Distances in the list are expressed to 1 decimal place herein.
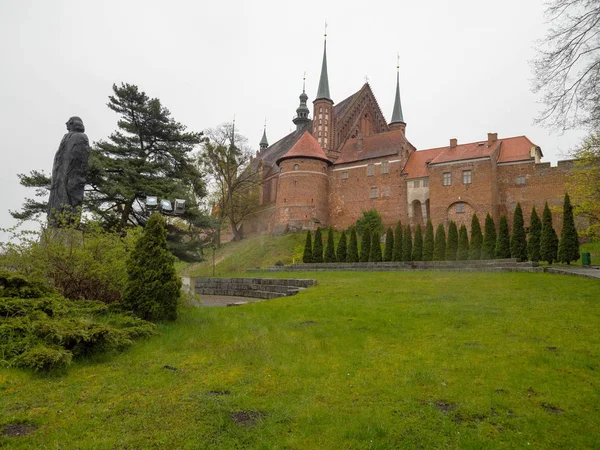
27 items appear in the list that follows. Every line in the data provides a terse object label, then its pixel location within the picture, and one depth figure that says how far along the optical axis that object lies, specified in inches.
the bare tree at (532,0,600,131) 379.2
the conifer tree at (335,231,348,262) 1087.0
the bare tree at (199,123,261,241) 1672.0
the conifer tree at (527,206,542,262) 779.4
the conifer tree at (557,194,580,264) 732.0
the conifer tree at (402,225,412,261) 1007.0
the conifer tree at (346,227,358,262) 1066.7
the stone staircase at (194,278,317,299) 613.6
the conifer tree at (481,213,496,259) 877.2
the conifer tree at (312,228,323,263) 1117.7
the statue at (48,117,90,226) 398.3
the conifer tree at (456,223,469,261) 912.2
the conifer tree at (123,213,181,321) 298.5
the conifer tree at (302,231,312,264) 1111.0
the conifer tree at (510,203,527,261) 800.3
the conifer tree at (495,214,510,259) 831.1
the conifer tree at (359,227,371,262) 1055.0
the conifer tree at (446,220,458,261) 936.3
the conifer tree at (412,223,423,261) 980.6
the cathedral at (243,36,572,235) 1327.5
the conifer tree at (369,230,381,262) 1023.0
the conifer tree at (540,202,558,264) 755.4
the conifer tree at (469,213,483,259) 914.7
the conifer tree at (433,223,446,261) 951.6
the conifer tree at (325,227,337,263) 1094.4
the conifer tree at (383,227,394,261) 1027.9
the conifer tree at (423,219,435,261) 968.3
